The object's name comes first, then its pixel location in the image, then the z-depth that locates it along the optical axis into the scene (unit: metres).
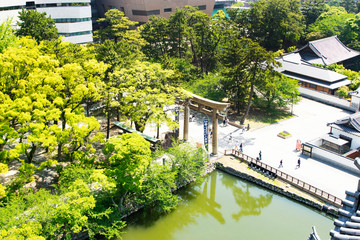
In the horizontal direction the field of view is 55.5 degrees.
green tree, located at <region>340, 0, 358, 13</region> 87.00
